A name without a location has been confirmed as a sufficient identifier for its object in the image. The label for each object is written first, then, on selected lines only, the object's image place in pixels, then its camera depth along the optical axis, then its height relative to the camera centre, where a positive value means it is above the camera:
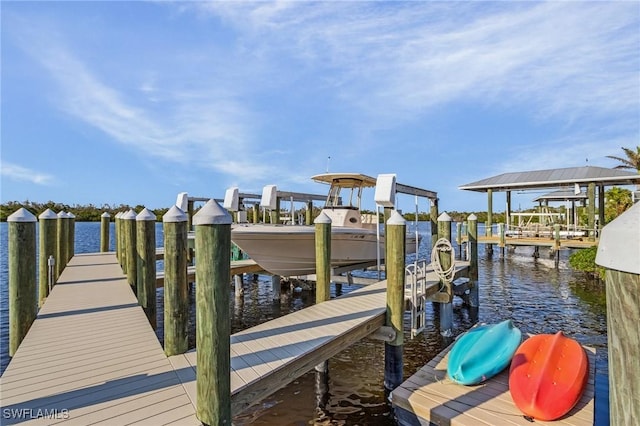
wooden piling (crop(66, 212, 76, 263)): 11.46 -0.45
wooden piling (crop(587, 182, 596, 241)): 19.62 +0.40
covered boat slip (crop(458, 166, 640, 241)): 19.59 +1.78
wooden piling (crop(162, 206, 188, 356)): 4.22 -0.72
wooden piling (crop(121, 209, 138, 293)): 7.63 -0.66
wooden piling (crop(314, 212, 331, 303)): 6.86 -0.63
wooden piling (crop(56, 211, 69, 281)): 10.09 -0.57
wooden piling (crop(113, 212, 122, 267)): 11.27 -0.54
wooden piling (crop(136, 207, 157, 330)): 5.77 -0.58
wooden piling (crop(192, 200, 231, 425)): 3.05 -0.89
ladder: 6.57 -1.59
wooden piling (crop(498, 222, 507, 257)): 20.20 -1.19
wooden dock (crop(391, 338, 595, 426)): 4.20 -2.34
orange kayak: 4.23 -2.06
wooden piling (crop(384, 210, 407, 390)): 5.96 -1.37
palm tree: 24.41 +3.59
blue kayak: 5.00 -2.04
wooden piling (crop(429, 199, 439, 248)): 11.67 +0.00
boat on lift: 9.13 -0.52
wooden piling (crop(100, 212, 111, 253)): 14.28 -0.48
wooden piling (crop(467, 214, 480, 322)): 10.55 -1.53
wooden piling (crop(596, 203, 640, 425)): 0.97 -0.28
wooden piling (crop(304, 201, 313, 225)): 14.54 +0.20
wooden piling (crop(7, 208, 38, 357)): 5.27 -0.70
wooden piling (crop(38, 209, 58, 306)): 8.05 -0.33
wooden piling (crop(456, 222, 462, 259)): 20.21 -1.20
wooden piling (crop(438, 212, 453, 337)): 8.79 -2.19
